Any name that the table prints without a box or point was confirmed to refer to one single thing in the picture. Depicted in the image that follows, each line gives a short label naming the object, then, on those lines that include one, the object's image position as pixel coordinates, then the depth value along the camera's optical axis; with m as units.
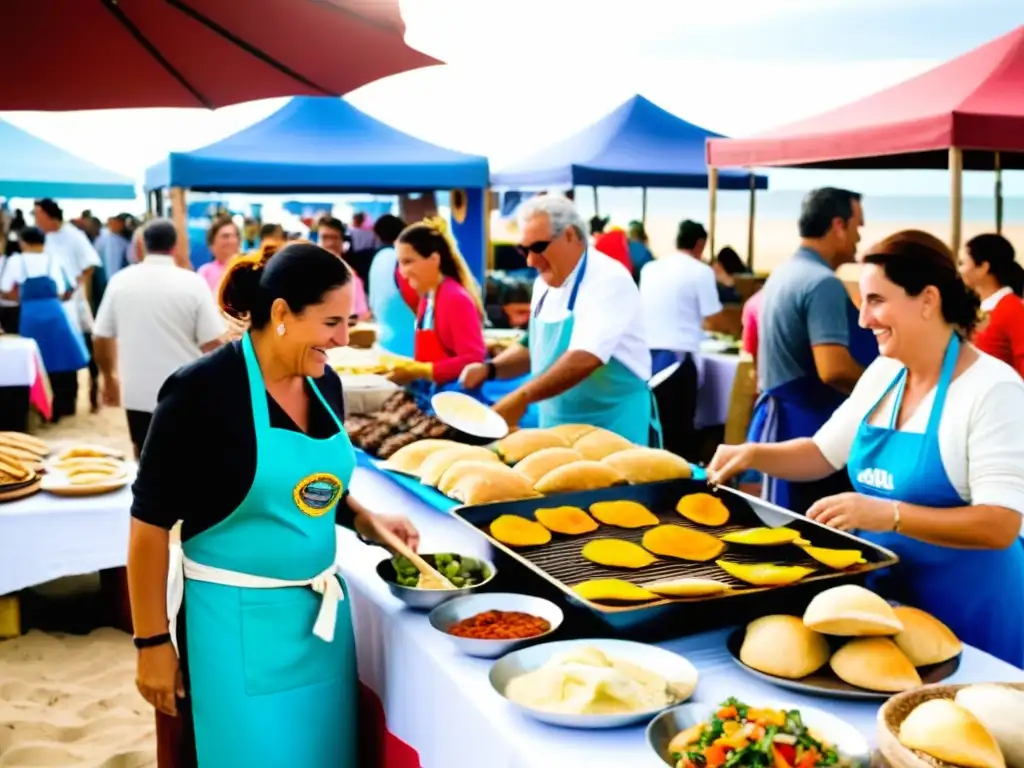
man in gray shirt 3.58
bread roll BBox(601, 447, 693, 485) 2.32
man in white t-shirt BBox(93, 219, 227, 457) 4.47
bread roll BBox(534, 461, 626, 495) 2.26
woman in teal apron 1.67
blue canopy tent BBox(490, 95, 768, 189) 9.02
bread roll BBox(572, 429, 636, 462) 2.50
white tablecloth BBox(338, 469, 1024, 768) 1.33
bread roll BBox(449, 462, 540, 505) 2.18
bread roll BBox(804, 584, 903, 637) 1.45
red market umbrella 2.37
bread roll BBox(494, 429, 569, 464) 2.56
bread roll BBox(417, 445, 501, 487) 2.43
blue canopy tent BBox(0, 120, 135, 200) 11.92
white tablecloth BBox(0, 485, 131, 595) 3.36
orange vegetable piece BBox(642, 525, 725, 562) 1.87
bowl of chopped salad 1.13
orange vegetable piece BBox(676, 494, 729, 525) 2.08
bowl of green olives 1.81
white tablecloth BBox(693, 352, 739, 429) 6.29
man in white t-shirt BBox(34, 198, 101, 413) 8.09
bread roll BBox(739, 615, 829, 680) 1.46
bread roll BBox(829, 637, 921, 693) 1.40
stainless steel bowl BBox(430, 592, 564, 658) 1.71
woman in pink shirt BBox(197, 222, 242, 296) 5.80
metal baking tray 1.59
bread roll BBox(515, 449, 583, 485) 2.34
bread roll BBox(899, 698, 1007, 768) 1.06
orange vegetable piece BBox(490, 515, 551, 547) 1.94
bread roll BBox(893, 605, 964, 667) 1.50
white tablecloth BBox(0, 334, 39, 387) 6.61
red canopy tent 4.32
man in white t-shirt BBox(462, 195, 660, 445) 3.21
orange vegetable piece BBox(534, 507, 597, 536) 2.01
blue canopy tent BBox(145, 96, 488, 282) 7.09
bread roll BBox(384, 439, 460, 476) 2.59
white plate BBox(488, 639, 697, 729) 1.47
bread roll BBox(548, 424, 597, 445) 2.68
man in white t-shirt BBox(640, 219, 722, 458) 6.16
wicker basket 1.07
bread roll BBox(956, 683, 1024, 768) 1.12
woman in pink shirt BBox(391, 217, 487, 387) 3.96
